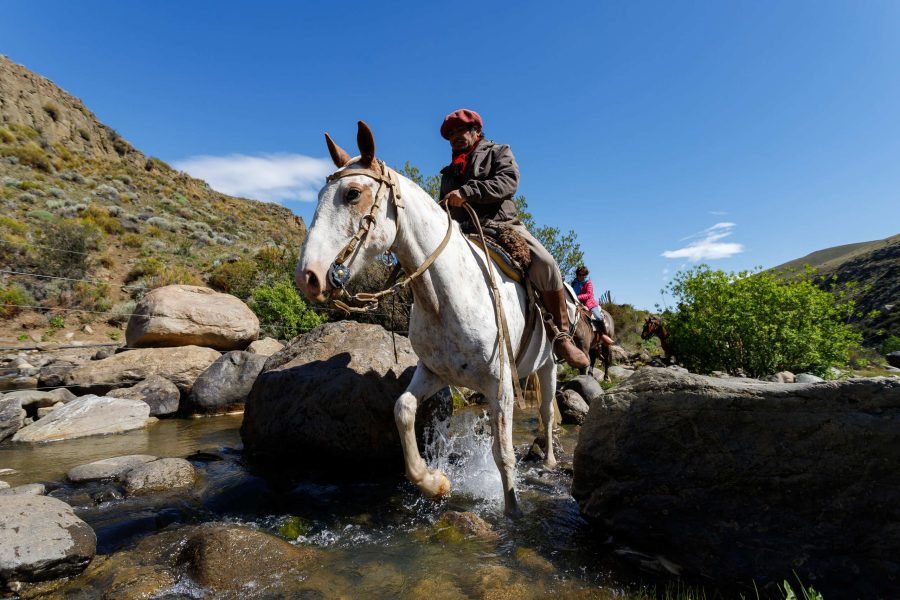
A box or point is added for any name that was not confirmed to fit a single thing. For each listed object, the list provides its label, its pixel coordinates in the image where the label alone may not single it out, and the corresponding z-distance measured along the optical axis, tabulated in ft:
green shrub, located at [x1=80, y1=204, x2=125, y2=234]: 76.48
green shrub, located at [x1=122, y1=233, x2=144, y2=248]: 74.74
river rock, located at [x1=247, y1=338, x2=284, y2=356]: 34.10
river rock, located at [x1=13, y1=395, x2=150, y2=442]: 20.83
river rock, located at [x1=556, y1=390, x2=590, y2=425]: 24.70
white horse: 7.98
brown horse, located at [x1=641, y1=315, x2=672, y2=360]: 39.95
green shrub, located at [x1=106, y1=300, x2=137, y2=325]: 50.49
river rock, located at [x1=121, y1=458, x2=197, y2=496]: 13.20
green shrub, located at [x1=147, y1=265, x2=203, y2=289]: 60.29
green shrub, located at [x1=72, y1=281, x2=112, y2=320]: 52.50
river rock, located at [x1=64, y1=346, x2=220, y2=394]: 28.37
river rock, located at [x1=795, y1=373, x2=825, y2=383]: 26.57
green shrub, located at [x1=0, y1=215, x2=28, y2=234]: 60.65
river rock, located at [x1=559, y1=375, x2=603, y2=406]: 27.66
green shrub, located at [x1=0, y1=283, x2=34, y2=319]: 45.27
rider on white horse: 11.58
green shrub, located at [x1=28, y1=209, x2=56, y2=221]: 70.28
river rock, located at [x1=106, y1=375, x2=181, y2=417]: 26.61
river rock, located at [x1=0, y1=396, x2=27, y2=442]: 20.75
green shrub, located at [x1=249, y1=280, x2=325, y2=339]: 45.68
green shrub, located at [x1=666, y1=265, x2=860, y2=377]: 29.66
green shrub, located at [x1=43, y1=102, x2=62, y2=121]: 136.36
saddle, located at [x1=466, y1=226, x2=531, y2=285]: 11.93
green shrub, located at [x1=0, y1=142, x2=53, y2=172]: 93.20
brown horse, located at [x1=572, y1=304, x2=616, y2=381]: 18.44
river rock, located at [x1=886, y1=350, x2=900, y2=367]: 46.98
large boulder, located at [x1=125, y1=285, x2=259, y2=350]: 34.12
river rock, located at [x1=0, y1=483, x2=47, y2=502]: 12.67
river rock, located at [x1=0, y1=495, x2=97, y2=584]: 7.74
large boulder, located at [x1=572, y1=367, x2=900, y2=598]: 6.87
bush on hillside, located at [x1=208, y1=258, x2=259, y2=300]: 61.62
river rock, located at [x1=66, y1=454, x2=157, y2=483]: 14.43
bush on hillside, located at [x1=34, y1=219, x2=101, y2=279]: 56.08
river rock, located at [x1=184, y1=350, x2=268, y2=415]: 26.94
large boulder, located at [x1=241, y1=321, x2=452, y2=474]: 14.93
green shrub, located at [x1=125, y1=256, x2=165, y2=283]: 63.67
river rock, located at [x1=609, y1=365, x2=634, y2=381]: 43.11
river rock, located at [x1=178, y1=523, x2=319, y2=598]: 7.82
